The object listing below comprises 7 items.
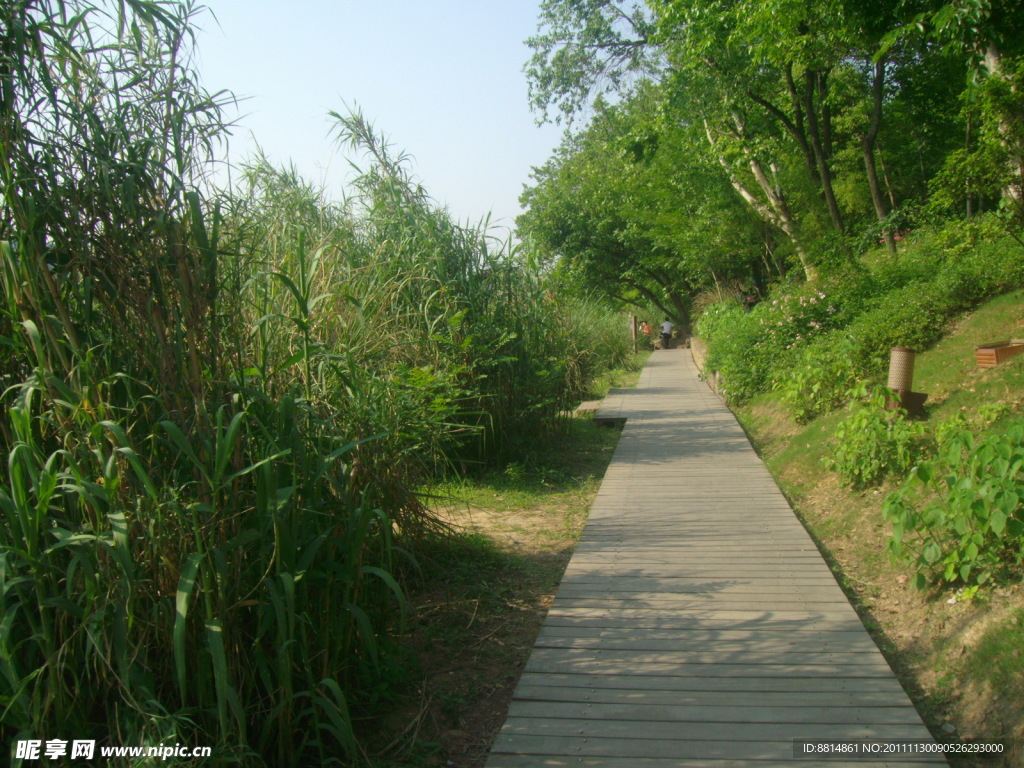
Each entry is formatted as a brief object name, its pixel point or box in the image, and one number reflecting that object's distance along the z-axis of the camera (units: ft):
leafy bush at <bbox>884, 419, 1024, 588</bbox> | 11.84
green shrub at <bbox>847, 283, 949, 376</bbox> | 28.19
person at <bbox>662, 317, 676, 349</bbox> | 109.81
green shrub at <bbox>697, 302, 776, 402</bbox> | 37.93
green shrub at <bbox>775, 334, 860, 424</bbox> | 27.66
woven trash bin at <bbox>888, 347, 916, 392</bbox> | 22.21
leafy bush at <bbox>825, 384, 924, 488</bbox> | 18.99
